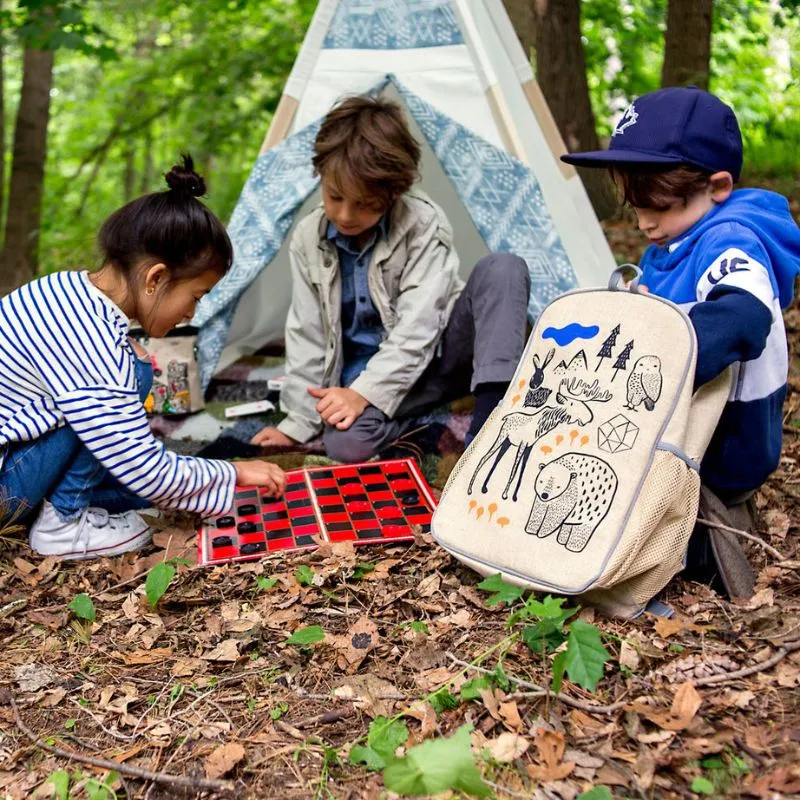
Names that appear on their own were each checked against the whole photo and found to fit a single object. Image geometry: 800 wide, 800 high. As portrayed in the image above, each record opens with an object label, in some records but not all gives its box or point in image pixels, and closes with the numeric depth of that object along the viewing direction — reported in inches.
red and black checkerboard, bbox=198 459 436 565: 85.4
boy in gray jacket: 99.2
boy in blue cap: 71.8
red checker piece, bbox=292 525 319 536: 87.3
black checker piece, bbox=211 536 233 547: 85.0
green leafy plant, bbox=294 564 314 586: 78.2
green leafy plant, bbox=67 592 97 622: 74.3
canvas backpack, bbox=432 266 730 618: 66.0
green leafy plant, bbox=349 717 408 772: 56.1
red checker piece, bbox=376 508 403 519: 89.9
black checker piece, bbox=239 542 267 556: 84.0
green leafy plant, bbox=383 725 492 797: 46.3
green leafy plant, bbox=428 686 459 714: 61.1
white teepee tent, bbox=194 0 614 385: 119.8
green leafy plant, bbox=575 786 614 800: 49.7
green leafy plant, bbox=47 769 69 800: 54.8
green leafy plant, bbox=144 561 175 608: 73.5
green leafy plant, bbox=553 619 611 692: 57.3
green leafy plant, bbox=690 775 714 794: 50.9
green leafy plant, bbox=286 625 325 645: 68.7
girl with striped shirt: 77.8
